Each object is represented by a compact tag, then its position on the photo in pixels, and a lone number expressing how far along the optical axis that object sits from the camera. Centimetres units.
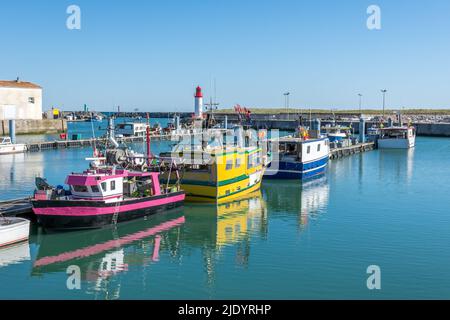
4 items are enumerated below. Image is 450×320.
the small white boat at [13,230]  2369
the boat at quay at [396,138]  8038
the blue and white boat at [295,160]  4656
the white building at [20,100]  9069
